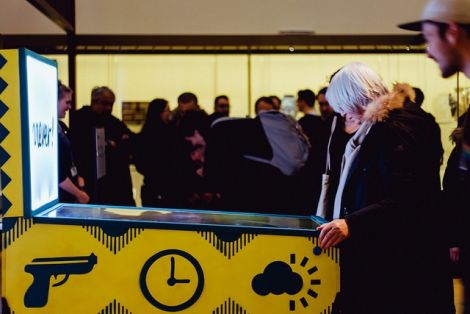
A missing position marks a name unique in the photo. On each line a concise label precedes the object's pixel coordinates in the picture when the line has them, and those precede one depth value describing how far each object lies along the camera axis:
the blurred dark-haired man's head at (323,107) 6.94
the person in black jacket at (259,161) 5.69
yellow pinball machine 2.59
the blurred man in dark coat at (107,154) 5.68
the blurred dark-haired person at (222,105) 8.38
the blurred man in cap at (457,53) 1.92
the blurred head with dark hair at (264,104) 6.88
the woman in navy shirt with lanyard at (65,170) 4.47
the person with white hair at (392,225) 2.59
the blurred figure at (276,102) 7.74
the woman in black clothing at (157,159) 6.79
